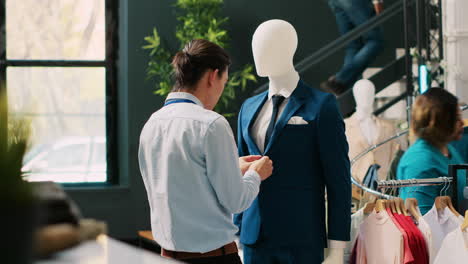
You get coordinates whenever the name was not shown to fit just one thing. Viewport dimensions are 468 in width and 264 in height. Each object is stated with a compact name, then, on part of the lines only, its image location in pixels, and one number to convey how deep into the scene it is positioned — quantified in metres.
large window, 7.78
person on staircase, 7.01
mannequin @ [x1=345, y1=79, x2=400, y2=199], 5.95
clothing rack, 3.67
